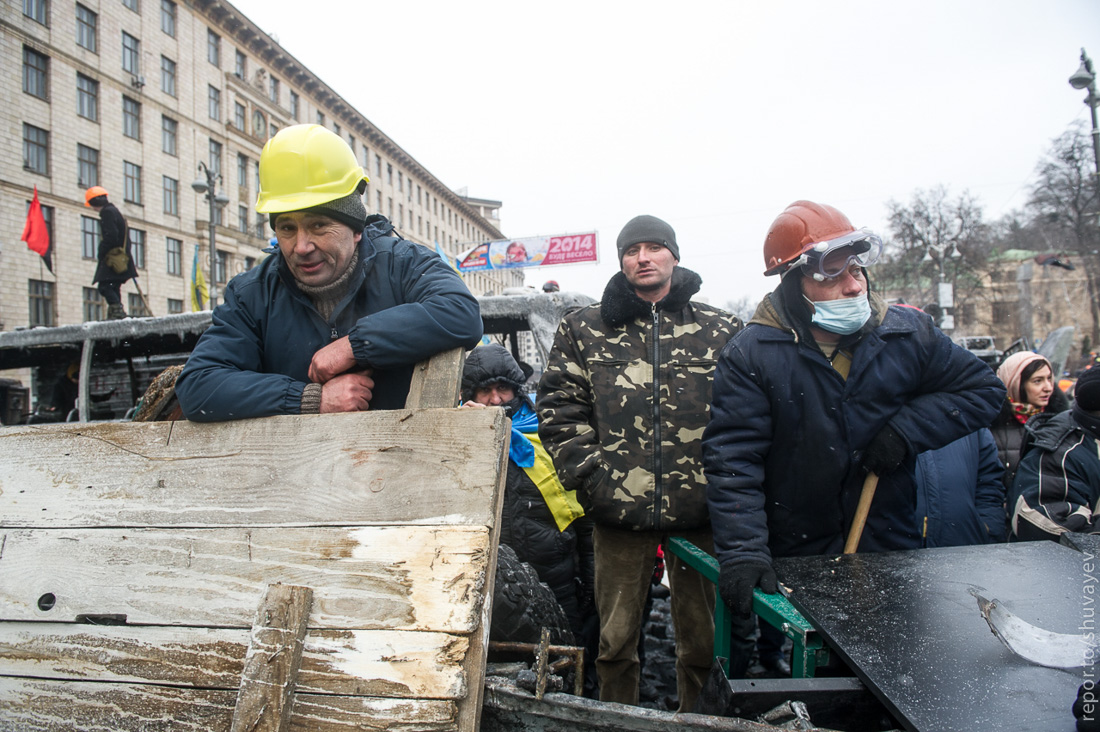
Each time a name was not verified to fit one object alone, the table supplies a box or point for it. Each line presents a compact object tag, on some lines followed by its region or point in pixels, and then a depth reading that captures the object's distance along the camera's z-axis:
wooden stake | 1.26
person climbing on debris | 8.15
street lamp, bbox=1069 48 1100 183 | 13.66
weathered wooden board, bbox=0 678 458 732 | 1.25
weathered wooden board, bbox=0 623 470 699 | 1.27
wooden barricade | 1.29
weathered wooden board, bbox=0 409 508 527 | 1.45
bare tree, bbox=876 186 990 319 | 39.09
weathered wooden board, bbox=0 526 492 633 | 1.33
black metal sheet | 1.15
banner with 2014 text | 29.19
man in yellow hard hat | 1.68
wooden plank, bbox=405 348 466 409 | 1.64
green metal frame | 1.54
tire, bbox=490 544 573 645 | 2.31
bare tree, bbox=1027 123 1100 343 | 27.78
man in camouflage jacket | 2.68
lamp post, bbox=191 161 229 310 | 15.09
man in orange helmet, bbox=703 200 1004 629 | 2.13
